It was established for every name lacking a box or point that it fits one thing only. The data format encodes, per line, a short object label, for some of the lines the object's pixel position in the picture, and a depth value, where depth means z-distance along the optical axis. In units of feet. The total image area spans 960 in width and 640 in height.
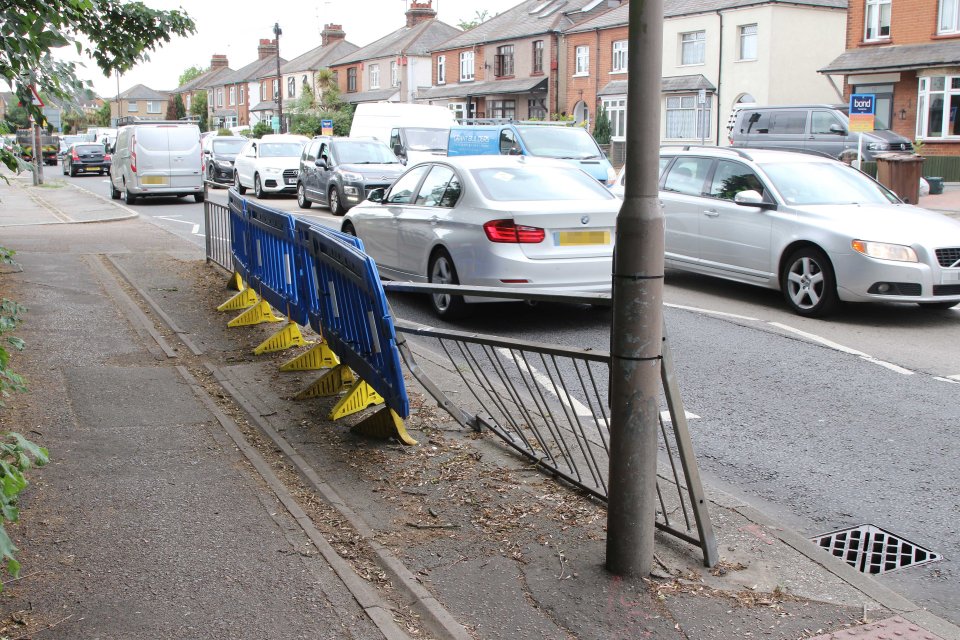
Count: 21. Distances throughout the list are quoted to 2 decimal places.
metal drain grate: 14.53
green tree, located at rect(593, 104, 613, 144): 164.96
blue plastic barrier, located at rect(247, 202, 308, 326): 25.49
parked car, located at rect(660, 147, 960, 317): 30.78
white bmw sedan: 29.66
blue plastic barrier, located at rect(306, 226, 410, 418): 17.70
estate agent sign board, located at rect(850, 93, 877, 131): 70.69
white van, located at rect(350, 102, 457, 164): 85.97
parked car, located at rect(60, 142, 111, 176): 153.17
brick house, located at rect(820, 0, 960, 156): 110.83
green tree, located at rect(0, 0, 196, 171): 21.09
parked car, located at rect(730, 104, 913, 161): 87.81
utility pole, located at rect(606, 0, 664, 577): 12.37
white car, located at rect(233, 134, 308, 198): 93.71
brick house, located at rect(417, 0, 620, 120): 186.70
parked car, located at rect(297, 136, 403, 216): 72.13
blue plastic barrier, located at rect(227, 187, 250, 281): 31.61
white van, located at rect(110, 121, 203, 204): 83.92
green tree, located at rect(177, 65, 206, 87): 558.15
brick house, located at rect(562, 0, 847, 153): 142.41
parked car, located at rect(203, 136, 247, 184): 117.50
